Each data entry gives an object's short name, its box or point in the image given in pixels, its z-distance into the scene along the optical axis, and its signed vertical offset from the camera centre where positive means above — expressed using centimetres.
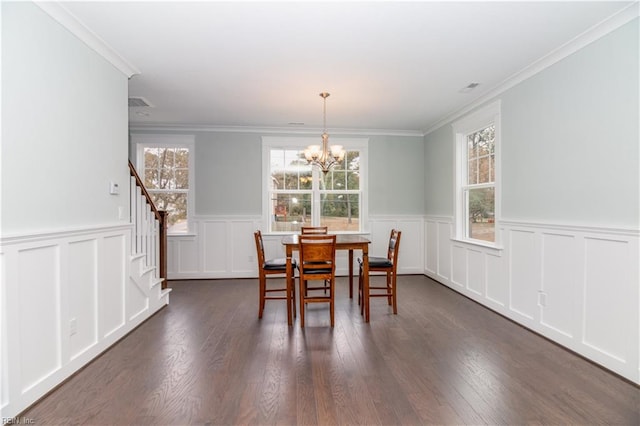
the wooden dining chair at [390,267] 378 -65
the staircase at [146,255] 334 -50
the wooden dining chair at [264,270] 369 -67
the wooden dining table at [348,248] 343 -50
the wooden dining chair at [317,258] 332 -49
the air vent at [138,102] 416 +134
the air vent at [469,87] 369 +135
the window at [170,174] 552 +58
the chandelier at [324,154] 393 +66
